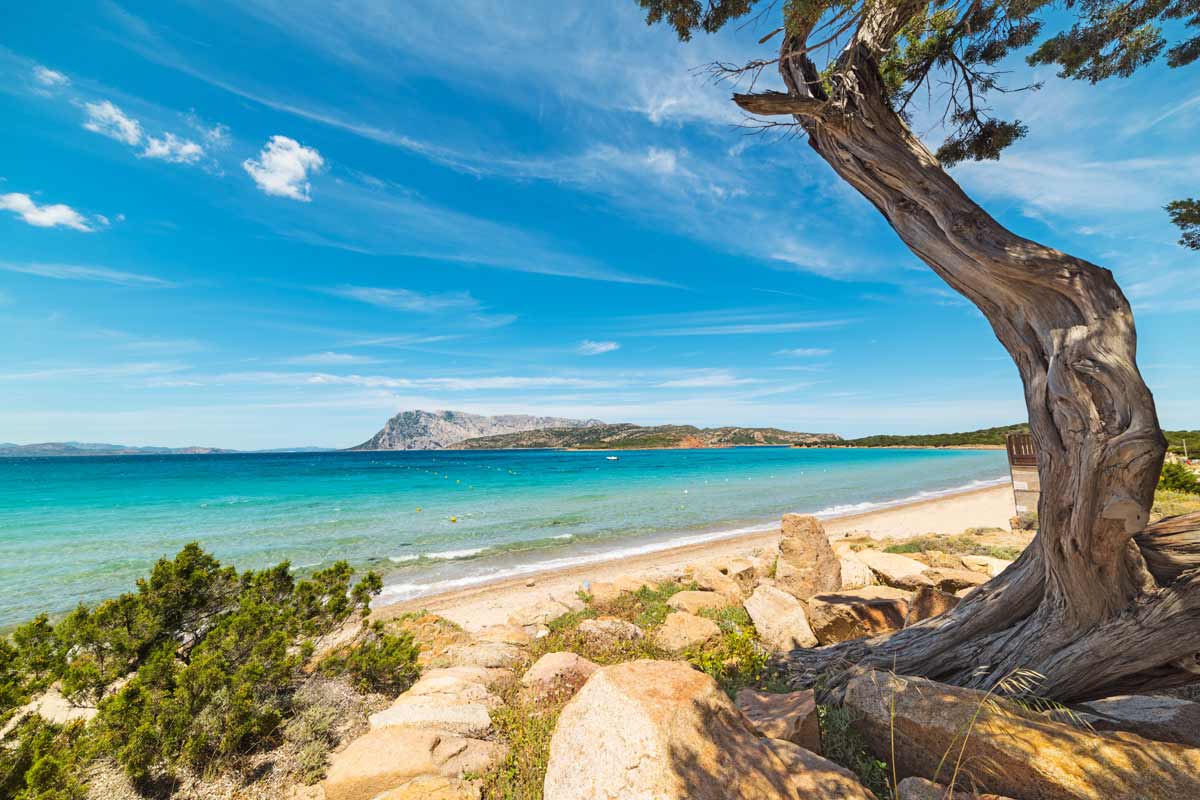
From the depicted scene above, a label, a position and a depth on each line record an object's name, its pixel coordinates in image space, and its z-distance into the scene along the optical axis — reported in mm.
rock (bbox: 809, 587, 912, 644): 6484
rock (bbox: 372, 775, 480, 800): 3307
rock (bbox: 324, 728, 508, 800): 3648
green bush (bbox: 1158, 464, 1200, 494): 16984
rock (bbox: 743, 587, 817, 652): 6523
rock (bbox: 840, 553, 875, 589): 8877
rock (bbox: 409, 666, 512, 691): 5622
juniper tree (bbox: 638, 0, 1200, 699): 3299
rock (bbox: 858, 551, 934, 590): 8383
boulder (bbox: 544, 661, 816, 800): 2580
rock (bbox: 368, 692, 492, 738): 4445
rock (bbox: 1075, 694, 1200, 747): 3151
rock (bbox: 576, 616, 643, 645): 6977
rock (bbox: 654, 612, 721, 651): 6711
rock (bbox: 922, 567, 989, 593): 7984
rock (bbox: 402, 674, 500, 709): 5012
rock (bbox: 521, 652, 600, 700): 5168
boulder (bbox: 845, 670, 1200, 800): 2609
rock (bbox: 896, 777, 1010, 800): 2752
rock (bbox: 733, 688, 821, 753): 3354
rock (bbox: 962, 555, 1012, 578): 8906
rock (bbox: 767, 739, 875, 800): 2701
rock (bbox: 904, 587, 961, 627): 6258
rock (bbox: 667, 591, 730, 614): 8552
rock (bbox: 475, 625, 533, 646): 7480
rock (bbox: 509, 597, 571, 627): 8742
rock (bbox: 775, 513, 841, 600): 8961
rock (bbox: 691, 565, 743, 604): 9398
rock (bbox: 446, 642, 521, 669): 6418
